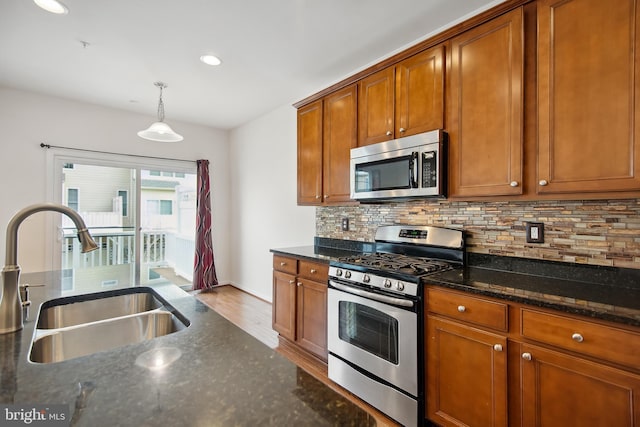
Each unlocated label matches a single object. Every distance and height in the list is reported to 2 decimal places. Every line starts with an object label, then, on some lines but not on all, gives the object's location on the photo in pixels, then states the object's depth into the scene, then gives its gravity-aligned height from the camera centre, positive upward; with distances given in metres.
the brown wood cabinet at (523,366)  1.19 -0.68
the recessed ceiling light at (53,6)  2.02 +1.39
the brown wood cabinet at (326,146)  2.67 +0.62
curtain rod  3.63 +0.81
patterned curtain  4.79 -0.33
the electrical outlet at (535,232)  1.85 -0.11
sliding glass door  3.89 +0.08
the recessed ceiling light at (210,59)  2.76 +1.40
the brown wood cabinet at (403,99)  2.05 +0.84
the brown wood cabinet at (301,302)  2.45 -0.76
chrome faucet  0.94 -0.21
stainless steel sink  1.04 -0.43
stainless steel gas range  1.78 -0.67
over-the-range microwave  2.01 +0.33
